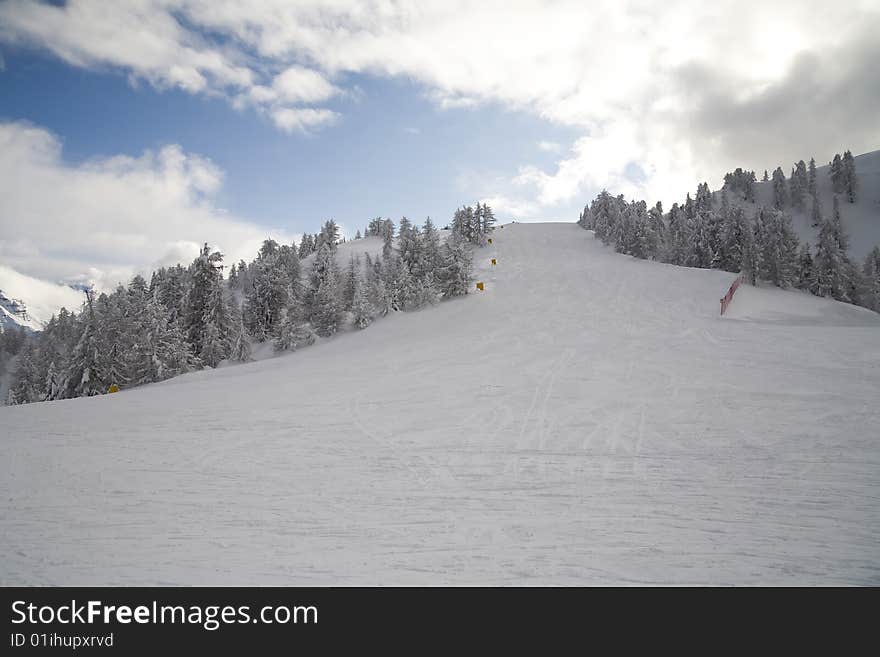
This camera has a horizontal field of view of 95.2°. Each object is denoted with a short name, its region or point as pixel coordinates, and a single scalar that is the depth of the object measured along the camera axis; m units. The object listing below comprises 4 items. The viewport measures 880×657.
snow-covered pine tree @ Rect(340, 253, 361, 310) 44.66
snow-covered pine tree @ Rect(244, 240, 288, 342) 44.98
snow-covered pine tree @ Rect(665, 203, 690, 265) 60.40
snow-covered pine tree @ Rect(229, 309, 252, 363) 33.81
